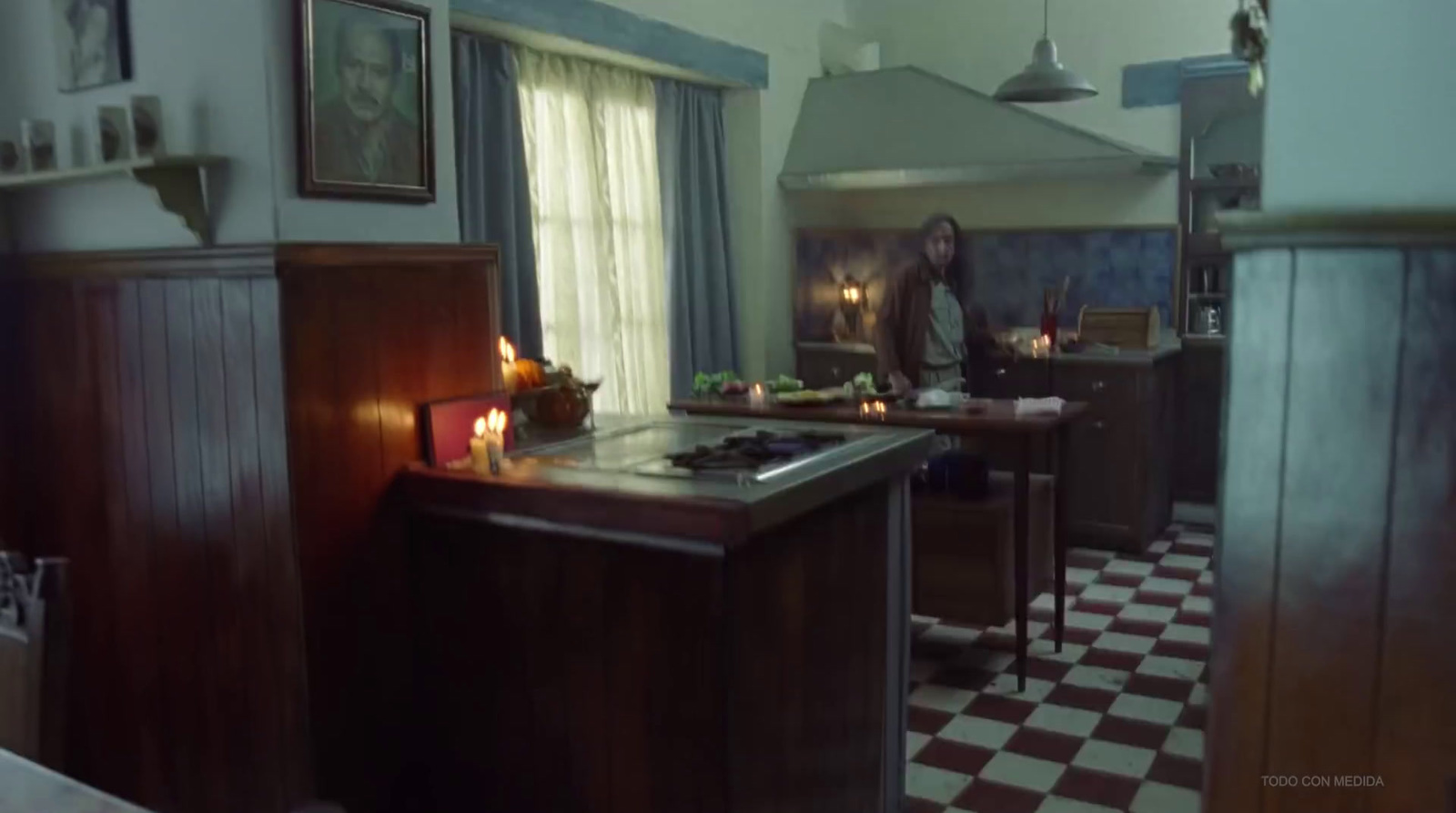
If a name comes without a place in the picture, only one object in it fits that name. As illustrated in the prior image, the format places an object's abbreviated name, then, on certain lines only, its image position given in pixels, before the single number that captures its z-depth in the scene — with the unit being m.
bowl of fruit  2.79
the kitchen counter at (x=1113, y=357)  5.00
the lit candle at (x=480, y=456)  2.30
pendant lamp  4.63
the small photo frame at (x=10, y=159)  2.49
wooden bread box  5.32
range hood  5.26
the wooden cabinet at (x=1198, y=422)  5.52
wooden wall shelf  2.07
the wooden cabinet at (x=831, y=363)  5.78
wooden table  3.37
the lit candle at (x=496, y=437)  2.31
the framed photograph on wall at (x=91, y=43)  2.26
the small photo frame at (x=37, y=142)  2.40
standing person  4.71
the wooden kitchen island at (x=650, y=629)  2.01
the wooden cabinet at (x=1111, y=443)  5.04
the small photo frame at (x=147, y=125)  2.18
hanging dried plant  1.58
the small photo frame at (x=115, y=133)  2.21
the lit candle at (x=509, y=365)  2.79
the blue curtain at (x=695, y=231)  5.11
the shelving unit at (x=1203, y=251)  5.50
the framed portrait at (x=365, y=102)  2.12
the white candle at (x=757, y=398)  3.88
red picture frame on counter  2.33
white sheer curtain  4.45
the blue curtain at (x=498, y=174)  3.91
